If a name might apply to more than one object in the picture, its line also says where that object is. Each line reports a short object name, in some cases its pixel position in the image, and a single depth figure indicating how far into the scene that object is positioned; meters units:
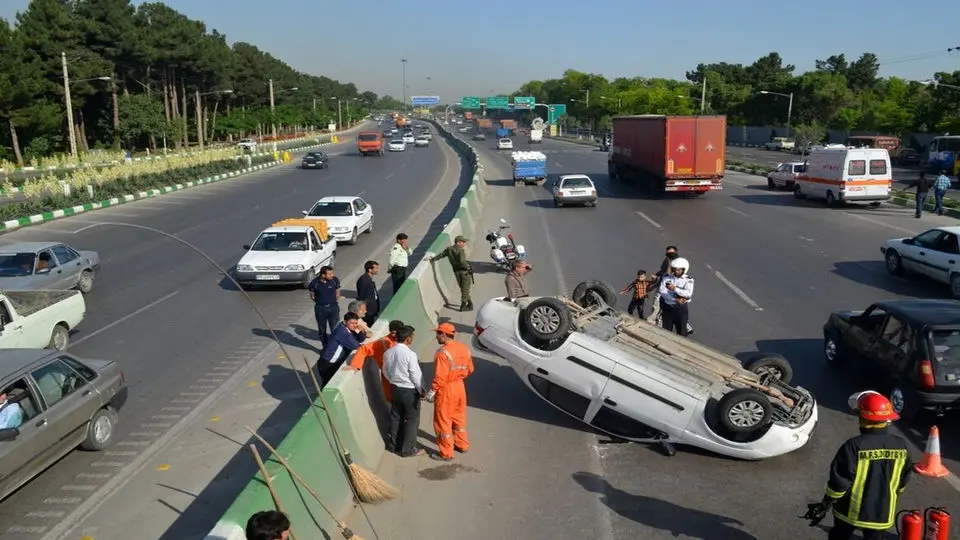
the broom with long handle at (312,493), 4.97
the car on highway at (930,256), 14.82
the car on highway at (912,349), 8.19
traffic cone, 7.38
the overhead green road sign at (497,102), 147.50
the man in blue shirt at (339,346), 8.68
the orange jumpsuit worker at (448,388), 7.51
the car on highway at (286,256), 15.60
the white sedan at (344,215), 21.02
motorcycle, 16.92
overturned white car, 7.47
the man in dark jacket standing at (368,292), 11.77
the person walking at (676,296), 10.93
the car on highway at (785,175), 34.25
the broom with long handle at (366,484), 6.62
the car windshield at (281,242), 16.62
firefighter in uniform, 5.03
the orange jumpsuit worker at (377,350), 7.75
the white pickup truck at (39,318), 10.63
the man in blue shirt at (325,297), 11.20
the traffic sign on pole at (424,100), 184.38
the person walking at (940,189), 25.77
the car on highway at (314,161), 52.50
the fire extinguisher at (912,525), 5.14
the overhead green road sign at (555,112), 138.38
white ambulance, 27.27
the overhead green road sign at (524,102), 144.38
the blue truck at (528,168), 38.34
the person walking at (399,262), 14.04
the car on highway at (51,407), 6.98
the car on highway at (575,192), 29.16
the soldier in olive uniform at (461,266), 13.56
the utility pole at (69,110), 36.12
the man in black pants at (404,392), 7.50
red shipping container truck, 30.12
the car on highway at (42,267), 14.01
